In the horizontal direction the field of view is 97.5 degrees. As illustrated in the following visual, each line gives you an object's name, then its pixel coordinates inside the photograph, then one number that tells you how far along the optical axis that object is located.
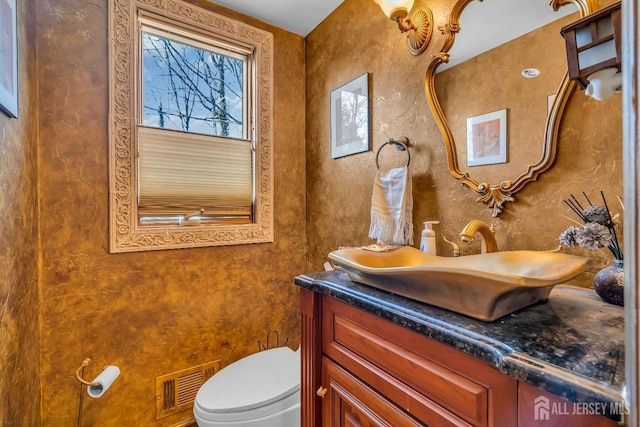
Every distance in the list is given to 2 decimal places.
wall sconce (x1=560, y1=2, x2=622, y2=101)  0.59
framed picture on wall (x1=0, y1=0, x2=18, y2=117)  0.80
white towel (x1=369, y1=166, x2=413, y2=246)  1.17
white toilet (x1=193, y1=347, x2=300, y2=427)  1.07
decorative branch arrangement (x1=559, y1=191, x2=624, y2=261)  0.62
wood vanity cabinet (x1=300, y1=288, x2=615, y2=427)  0.49
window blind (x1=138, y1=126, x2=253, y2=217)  1.46
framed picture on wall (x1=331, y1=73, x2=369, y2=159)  1.43
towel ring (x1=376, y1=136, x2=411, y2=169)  1.22
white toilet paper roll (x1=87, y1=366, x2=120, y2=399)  1.19
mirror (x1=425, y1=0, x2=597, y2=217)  0.82
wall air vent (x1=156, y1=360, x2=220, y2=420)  1.48
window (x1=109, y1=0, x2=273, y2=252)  1.39
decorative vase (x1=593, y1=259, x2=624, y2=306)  0.62
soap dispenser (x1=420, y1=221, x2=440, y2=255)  1.02
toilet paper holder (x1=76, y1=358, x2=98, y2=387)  1.27
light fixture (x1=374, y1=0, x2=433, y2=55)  1.11
